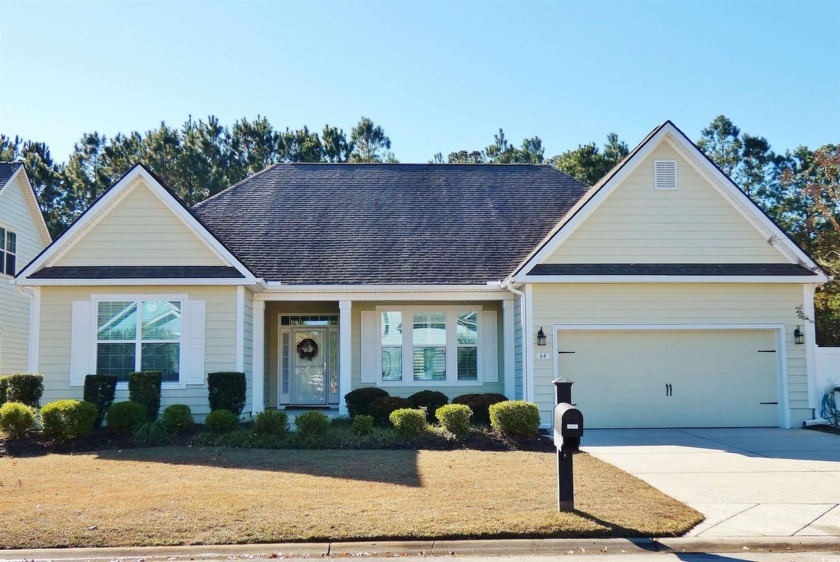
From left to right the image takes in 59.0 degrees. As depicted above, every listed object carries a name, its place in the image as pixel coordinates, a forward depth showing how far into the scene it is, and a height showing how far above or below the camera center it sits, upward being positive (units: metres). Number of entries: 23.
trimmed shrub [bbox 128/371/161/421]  14.27 -0.73
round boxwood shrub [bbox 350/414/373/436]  13.30 -1.33
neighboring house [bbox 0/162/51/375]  21.89 +3.15
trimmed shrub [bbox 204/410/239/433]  13.51 -1.26
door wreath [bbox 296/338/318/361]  19.25 +0.01
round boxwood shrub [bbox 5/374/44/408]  14.16 -0.68
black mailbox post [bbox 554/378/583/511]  7.67 -0.92
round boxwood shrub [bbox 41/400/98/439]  13.00 -1.16
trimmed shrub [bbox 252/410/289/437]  13.09 -1.26
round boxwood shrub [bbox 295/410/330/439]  13.09 -1.28
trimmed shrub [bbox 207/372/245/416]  14.59 -0.79
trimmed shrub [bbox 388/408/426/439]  13.02 -1.27
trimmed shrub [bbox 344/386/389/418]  15.55 -1.01
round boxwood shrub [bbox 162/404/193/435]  13.56 -1.22
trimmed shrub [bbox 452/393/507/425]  14.79 -1.11
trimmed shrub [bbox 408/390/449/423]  15.30 -1.06
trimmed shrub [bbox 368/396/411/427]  14.66 -1.12
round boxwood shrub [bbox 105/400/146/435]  13.39 -1.16
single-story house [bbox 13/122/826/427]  15.18 +1.02
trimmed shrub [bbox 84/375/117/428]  14.34 -0.75
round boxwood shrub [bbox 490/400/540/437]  12.91 -1.20
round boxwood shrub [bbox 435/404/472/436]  13.02 -1.20
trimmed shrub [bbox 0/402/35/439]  13.01 -1.15
